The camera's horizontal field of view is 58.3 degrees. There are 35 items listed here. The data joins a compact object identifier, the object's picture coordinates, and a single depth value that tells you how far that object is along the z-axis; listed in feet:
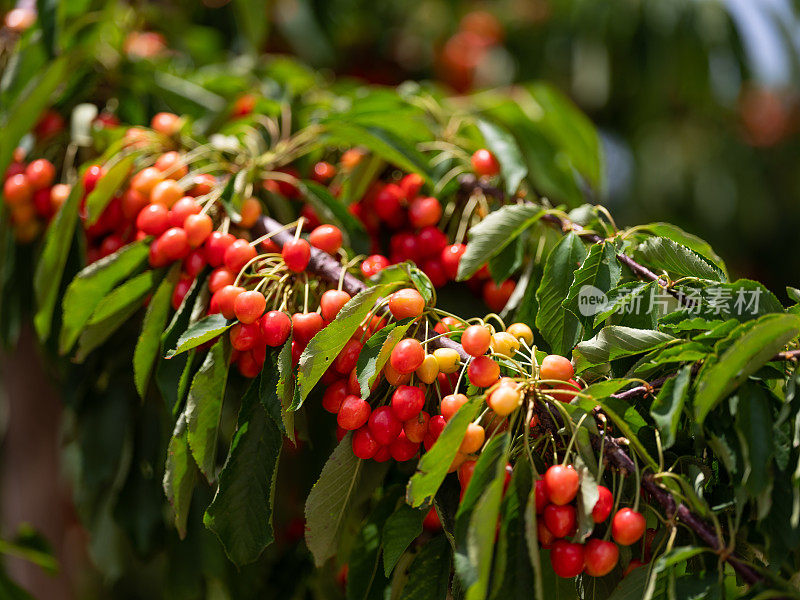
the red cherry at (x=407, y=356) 2.44
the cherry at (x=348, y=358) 2.71
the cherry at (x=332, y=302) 2.76
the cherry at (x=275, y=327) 2.73
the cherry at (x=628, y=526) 2.23
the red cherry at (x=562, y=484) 2.23
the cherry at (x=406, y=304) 2.58
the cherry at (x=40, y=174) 4.01
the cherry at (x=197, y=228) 3.13
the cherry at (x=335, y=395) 2.72
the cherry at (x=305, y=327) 2.76
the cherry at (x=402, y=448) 2.60
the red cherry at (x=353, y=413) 2.56
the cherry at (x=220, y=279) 3.01
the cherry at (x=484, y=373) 2.40
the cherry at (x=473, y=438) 2.31
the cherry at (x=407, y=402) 2.48
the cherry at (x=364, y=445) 2.59
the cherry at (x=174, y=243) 3.16
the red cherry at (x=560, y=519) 2.28
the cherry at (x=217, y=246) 3.12
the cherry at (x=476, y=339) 2.41
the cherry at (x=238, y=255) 3.00
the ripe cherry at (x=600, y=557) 2.25
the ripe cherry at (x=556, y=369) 2.39
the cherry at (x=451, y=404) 2.41
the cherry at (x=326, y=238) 3.11
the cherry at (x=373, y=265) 3.09
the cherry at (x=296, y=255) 2.90
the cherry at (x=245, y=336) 2.82
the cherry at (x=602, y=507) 2.27
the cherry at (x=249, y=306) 2.73
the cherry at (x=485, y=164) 3.72
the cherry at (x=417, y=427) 2.53
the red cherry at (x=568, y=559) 2.28
